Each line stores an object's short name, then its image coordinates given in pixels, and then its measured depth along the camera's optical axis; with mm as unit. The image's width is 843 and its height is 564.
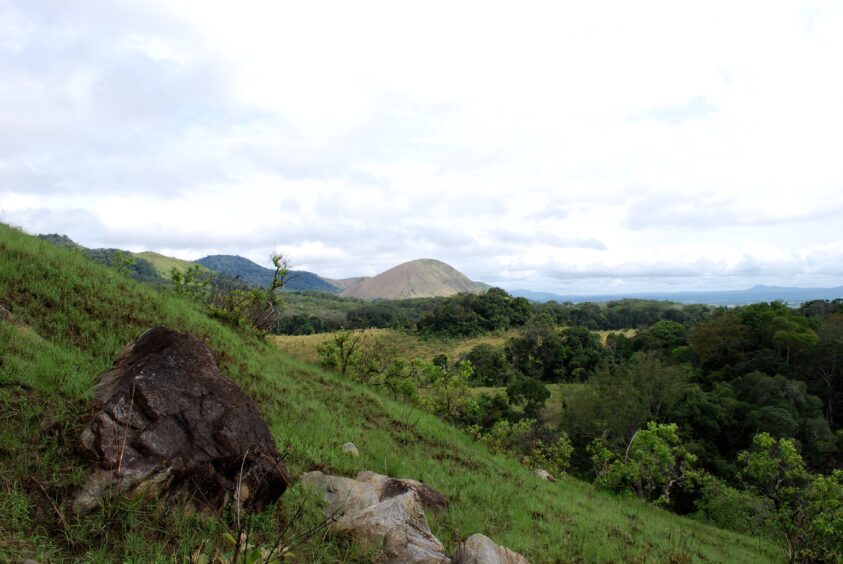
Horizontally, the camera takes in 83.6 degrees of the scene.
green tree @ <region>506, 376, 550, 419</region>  45969
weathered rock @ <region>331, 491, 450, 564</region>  5484
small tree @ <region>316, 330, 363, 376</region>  17906
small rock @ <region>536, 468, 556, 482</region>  14484
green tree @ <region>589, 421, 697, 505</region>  17266
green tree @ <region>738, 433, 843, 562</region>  13484
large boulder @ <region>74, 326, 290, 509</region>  4922
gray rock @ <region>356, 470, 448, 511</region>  7379
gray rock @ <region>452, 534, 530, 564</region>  5621
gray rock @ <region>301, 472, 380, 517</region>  6578
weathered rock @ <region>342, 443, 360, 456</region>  9034
